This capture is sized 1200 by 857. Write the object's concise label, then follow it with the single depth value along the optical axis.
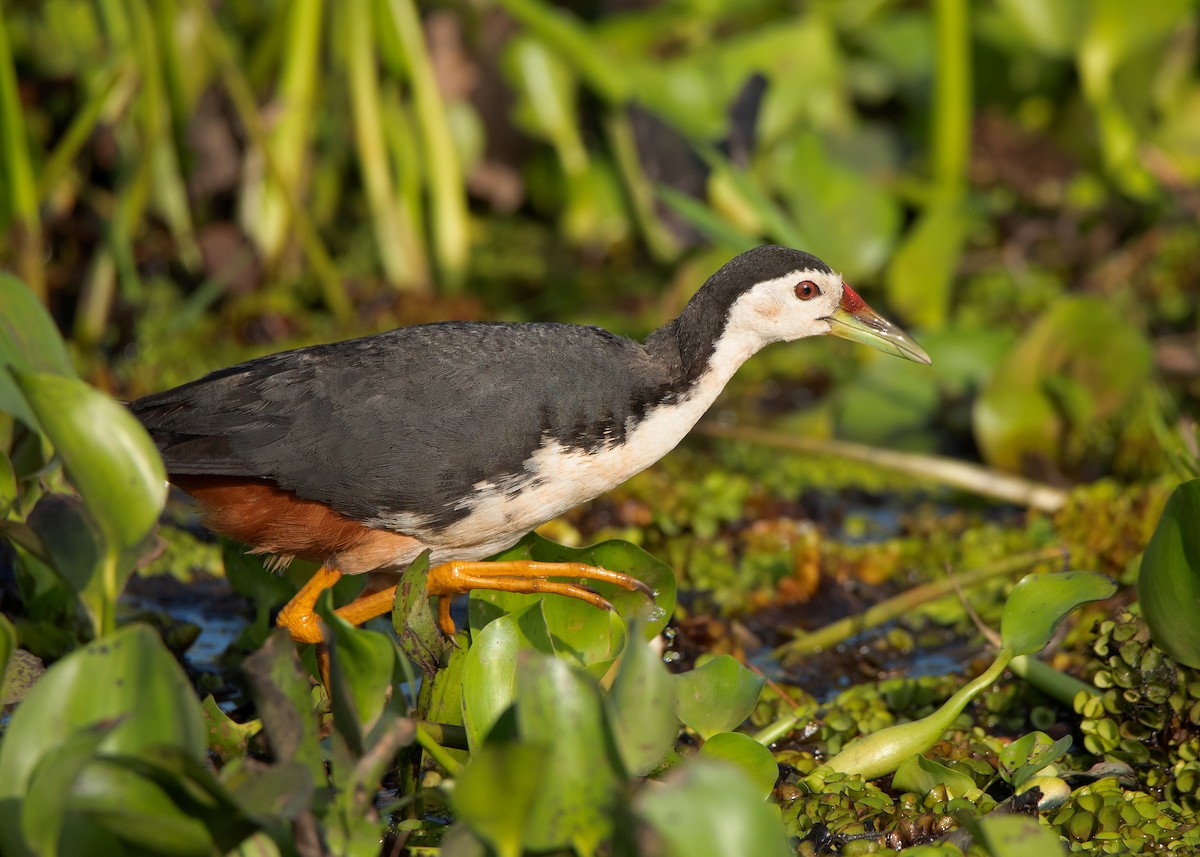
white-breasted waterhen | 6.11
